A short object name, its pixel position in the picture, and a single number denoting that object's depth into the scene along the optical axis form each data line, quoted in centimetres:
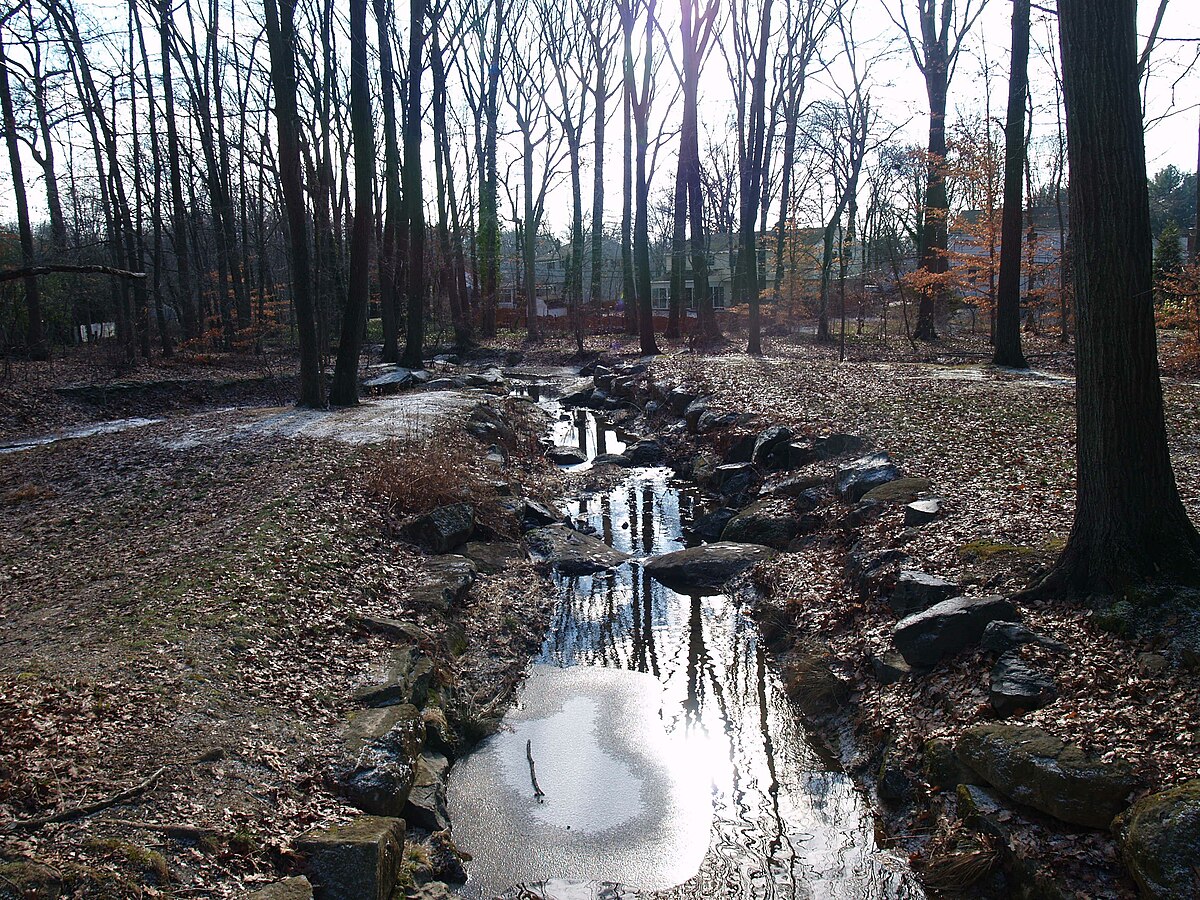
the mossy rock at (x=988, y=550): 618
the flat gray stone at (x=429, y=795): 463
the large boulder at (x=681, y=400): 1688
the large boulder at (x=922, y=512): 748
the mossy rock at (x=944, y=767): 453
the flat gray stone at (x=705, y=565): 877
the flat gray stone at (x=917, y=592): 600
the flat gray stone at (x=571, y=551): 929
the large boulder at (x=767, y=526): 944
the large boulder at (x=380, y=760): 438
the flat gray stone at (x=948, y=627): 534
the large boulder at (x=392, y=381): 1869
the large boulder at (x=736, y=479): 1159
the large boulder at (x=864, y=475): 892
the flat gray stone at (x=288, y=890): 343
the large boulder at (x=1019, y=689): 460
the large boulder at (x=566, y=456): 1465
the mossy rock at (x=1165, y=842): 323
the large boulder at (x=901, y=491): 820
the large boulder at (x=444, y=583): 721
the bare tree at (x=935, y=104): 2495
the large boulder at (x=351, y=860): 366
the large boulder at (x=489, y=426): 1360
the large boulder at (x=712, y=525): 1040
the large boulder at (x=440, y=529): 860
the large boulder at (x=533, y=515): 1048
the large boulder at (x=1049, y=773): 379
